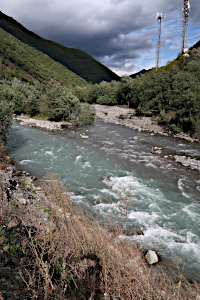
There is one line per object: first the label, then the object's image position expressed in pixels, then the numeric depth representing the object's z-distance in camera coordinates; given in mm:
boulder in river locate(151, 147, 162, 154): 18484
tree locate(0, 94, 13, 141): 14883
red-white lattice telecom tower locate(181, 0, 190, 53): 45344
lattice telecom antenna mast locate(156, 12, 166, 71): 49238
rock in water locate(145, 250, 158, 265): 6426
